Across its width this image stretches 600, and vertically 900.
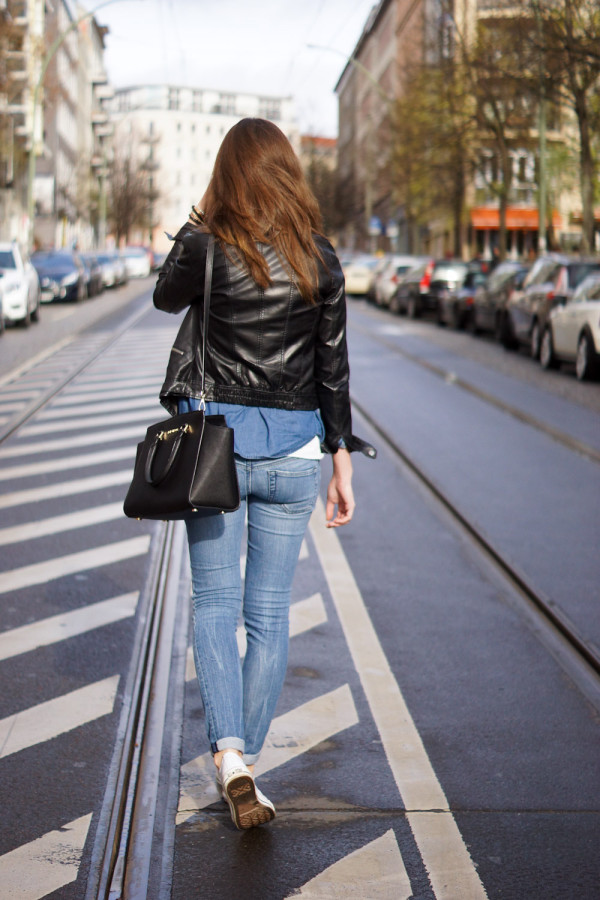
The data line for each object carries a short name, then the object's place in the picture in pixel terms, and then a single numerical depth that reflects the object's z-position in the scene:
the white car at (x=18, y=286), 27.88
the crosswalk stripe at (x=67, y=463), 10.13
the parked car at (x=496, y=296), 25.52
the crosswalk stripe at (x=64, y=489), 8.99
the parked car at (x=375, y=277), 46.75
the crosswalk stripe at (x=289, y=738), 4.04
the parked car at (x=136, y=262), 73.38
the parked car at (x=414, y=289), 36.66
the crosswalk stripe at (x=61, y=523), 7.84
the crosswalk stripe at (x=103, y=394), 15.11
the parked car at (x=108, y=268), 53.78
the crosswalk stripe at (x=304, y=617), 5.83
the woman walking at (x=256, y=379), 3.57
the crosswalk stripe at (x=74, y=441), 11.25
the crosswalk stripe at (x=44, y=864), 3.39
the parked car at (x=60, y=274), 39.72
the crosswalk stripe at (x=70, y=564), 6.71
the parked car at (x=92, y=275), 44.38
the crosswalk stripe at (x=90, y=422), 12.63
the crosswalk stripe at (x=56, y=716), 4.50
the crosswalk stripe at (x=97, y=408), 13.80
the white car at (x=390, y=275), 42.69
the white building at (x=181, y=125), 164.25
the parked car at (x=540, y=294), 21.45
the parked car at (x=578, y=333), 18.58
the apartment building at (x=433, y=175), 41.22
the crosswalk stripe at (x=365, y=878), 3.37
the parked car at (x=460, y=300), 30.97
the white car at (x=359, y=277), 53.66
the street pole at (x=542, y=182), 34.12
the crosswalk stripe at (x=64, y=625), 5.61
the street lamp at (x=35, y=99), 41.53
